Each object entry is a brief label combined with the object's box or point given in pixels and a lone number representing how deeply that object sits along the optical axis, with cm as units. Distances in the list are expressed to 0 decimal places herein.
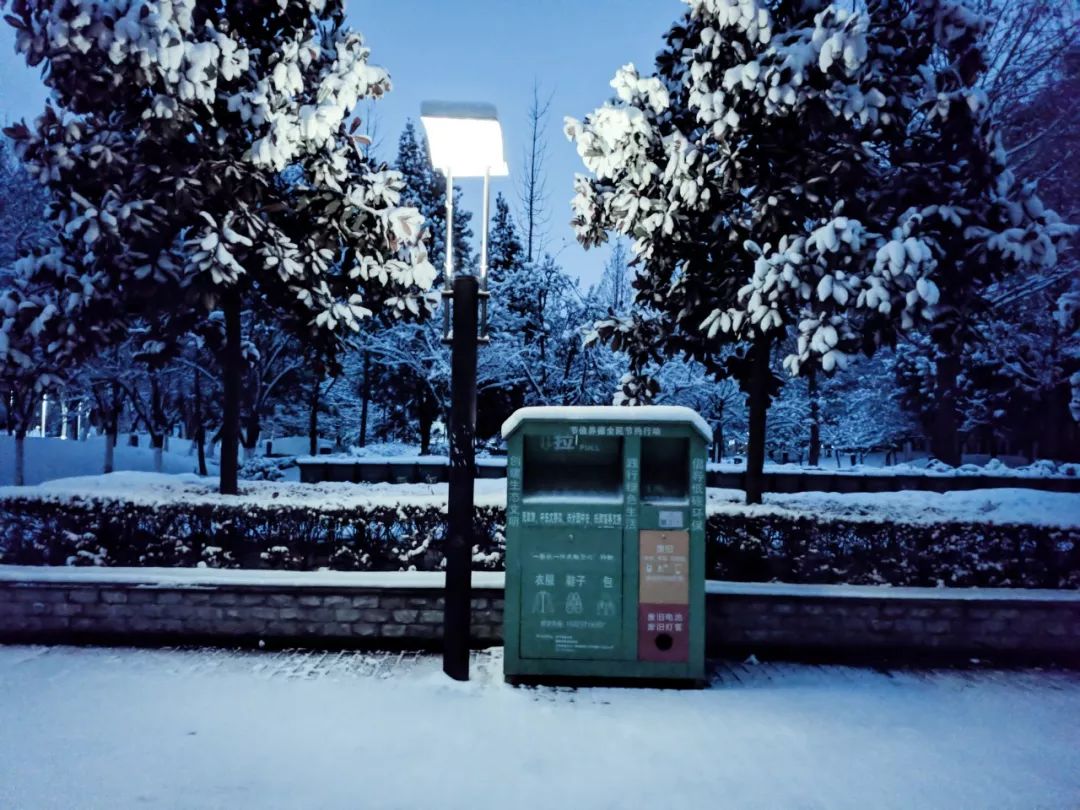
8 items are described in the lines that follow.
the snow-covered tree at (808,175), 738
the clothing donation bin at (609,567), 523
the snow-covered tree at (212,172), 729
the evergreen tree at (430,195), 3074
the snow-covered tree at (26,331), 840
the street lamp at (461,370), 519
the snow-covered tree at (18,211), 1909
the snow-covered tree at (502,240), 2824
